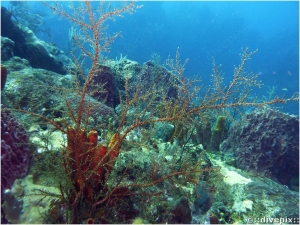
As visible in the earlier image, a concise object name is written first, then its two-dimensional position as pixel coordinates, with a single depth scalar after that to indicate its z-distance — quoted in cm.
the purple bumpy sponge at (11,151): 284
